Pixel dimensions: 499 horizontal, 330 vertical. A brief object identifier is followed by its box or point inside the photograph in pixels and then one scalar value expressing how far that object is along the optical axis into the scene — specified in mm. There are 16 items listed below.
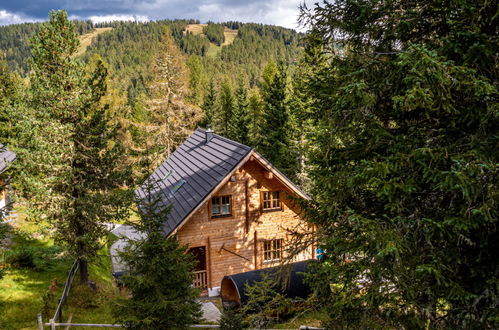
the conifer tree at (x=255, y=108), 47653
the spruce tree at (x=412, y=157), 4602
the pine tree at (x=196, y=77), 62500
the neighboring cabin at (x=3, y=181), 23688
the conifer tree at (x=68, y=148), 13070
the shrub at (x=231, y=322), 9234
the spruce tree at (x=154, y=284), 8084
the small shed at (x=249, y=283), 12806
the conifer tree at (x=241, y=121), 39219
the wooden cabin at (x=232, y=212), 16219
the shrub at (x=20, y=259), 16516
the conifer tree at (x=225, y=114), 46653
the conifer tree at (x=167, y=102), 32875
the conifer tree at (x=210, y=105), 46688
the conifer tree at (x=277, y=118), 31062
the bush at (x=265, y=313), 6820
